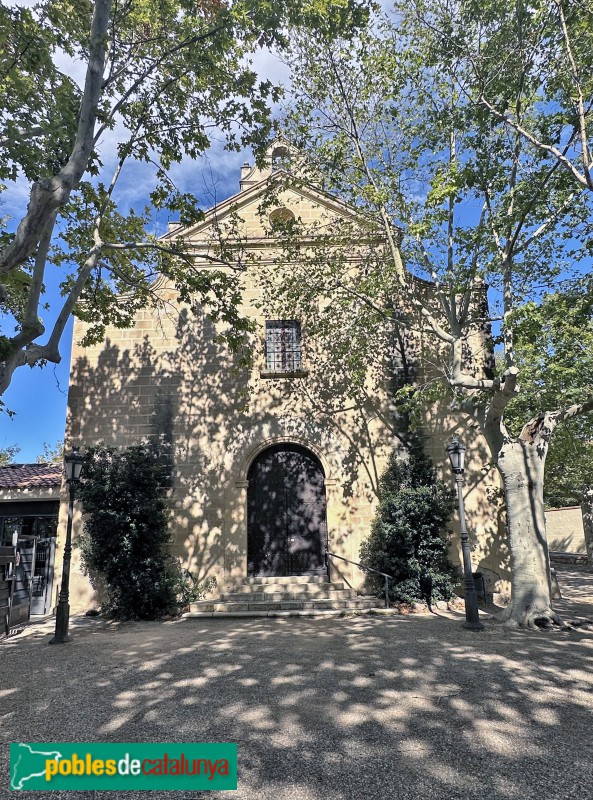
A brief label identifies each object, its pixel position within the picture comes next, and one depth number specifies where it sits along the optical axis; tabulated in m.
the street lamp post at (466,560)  8.41
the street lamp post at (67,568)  8.44
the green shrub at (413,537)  10.67
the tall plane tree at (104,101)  6.04
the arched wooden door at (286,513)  11.84
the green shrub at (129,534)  10.75
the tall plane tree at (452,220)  8.68
